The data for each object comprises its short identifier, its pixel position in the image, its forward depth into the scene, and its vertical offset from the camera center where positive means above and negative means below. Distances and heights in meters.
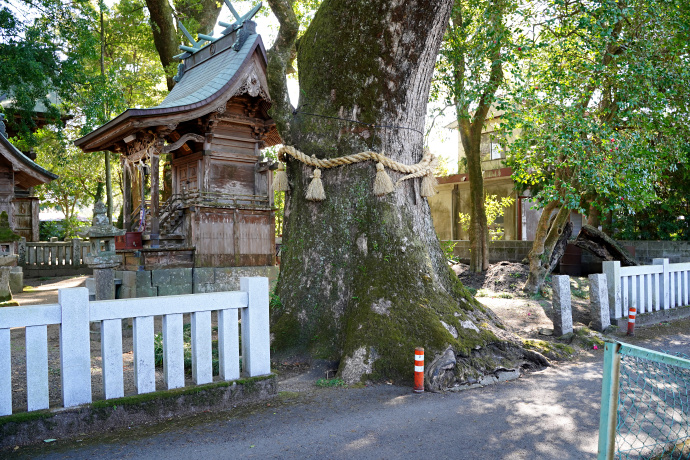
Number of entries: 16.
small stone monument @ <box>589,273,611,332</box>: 7.80 -1.32
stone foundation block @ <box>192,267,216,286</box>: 11.84 -1.13
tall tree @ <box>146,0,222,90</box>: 16.72 +7.54
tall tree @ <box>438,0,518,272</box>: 9.29 +3.22
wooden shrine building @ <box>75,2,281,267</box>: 12.04 +1.99
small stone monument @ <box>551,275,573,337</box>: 7.41 -1.31
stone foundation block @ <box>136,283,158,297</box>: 10.95 -1.34
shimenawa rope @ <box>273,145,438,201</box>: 5.86 +0.68
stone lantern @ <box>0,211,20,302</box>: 11.48 -0.58
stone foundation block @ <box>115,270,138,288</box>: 10.96 -1.05
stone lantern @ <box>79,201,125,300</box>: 8.62 -0.38
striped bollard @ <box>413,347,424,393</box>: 4.71 -1.41
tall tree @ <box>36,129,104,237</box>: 24.46 +3.09
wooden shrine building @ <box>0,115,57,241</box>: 15.93 +1.76
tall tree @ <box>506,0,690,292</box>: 9.11 +2.31
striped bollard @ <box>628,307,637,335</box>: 7.75 -1.59
